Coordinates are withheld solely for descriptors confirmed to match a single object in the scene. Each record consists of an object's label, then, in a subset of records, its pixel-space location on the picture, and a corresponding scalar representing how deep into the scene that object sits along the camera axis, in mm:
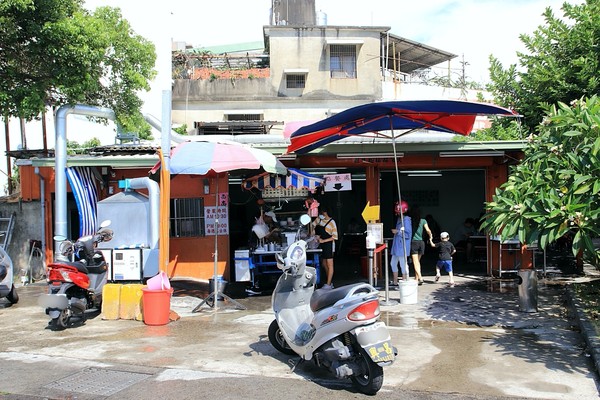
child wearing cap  11266
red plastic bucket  8086
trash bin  8344
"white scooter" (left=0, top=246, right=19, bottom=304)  9445
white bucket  9219
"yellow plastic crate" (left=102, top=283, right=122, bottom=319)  8547
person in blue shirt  10266
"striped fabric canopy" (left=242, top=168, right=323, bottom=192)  10906
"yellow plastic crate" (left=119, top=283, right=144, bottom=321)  8523
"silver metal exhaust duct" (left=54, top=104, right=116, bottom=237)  11109
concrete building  11906
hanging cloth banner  11688
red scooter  7730
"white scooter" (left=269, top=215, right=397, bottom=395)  5055
